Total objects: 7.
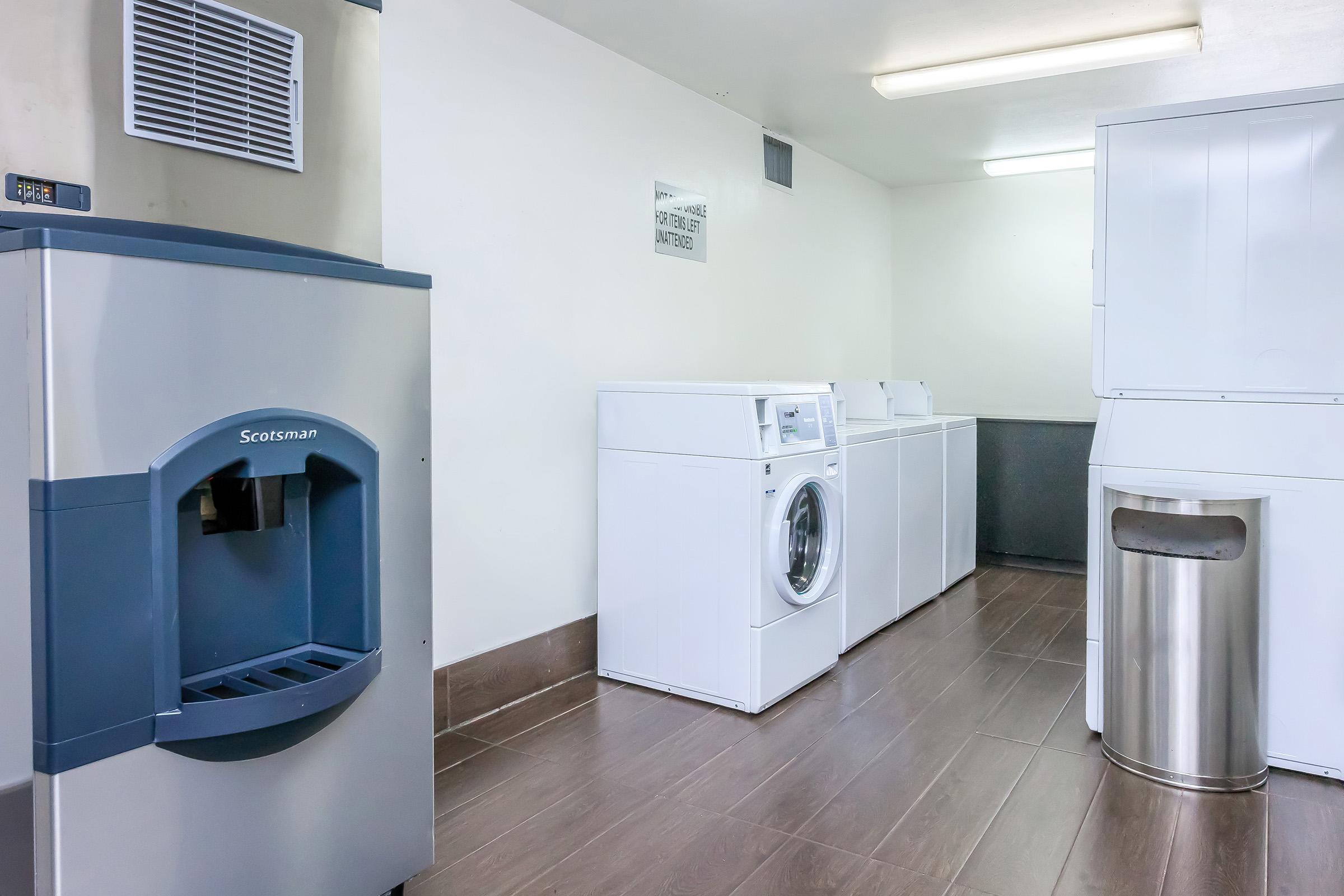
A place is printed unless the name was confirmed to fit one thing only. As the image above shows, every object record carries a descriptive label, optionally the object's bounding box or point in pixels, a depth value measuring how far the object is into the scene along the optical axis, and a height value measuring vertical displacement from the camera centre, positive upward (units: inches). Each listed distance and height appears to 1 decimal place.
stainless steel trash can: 95.9 -24.1
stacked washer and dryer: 99.4 +10.0
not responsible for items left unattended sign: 149.2 +35.9
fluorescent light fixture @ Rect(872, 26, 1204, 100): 129.6 +57.3
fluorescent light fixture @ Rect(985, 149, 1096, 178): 205.5 +62.7
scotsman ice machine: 50.7 -8.2
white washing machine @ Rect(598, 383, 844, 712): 118.3 -14.9
